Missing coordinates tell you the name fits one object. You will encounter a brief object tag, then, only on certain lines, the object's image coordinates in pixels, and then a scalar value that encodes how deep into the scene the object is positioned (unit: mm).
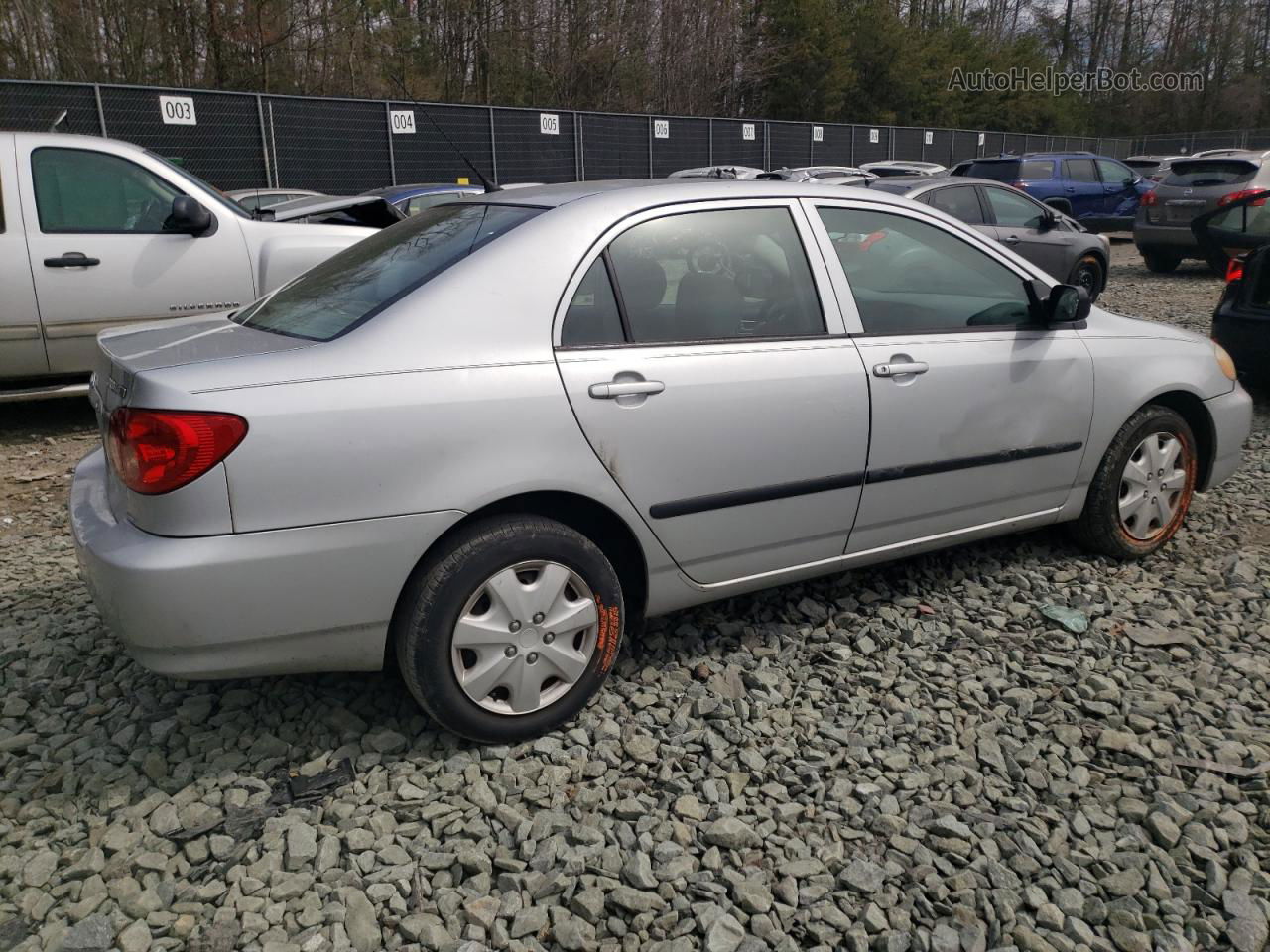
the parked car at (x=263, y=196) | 12047
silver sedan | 2553
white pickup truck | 5949
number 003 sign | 14320
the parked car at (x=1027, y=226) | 10992
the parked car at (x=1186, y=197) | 14047
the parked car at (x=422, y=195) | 11448
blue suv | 17219
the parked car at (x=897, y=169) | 21141
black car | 6801
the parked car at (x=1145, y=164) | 29391
